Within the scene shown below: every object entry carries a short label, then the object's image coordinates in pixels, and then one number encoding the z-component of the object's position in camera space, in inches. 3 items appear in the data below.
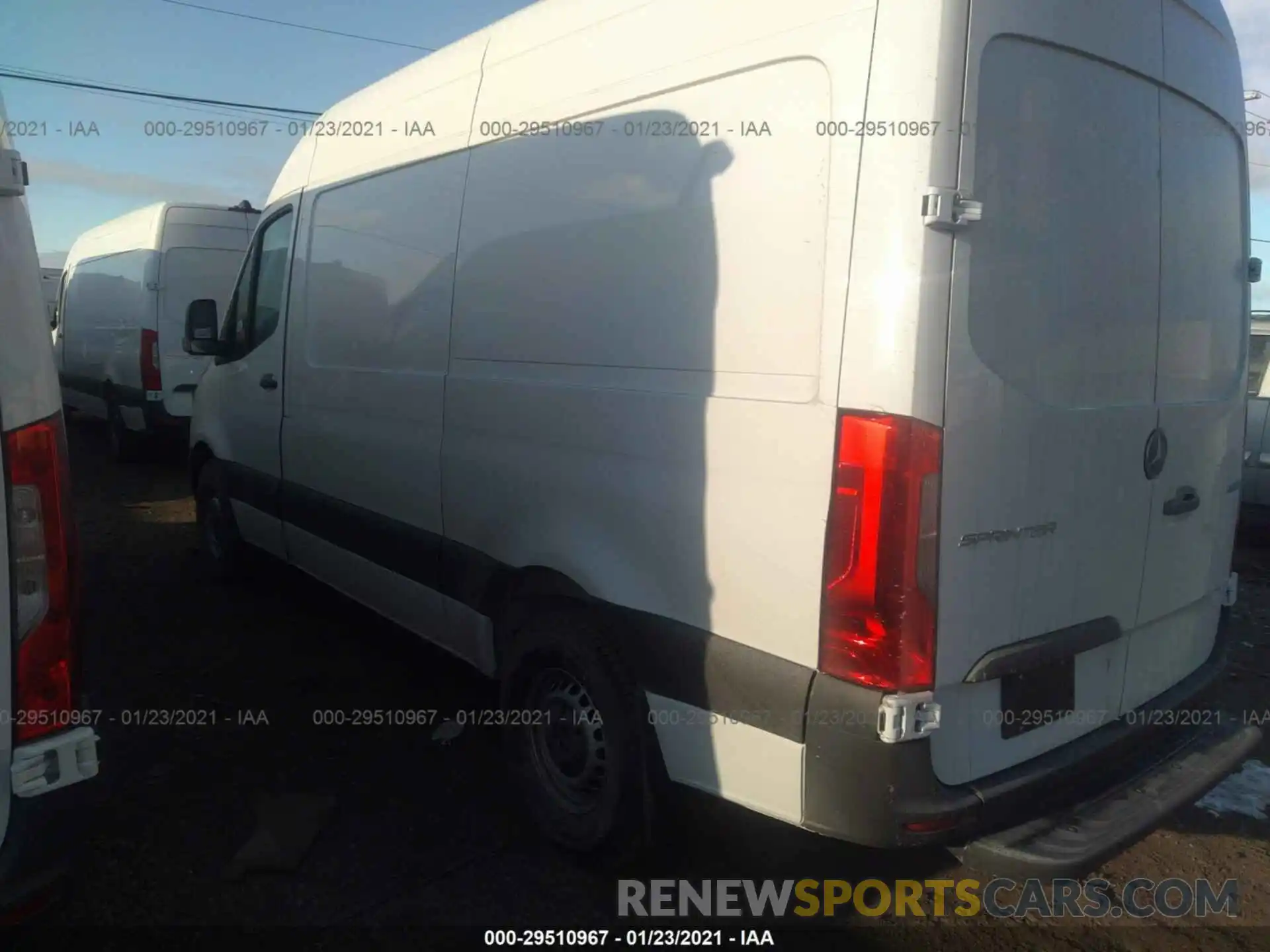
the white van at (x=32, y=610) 79.0
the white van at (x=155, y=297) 389.1
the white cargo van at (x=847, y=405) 88.0
